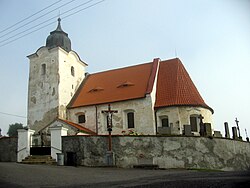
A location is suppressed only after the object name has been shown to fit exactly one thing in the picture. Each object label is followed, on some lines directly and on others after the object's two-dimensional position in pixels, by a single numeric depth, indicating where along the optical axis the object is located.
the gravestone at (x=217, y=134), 19.44
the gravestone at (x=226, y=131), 19.69
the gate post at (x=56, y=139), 16.53
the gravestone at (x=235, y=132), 20.30
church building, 21.94
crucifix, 16.02
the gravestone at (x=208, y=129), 17.66
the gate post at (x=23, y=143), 17.63
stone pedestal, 15.68
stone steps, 16.22
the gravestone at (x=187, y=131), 17.17
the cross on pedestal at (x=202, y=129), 17.69
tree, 50.14
